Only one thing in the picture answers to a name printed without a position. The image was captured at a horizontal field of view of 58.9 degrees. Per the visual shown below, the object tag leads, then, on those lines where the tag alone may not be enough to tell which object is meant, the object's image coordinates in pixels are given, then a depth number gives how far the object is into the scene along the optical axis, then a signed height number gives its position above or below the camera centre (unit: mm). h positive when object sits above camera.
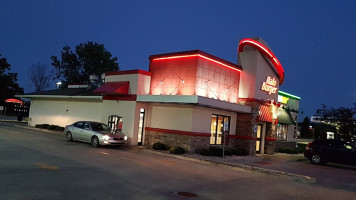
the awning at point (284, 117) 27033 +1319
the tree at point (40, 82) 65375 +6437
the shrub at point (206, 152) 18469 -1557
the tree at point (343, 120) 33625 +1752
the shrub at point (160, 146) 19531 -1492
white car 18844 -1036
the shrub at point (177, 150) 18156 -1526
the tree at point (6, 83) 49812 +4440
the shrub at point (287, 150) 26781 -1583
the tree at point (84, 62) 54094 +9416
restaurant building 19344 +1561
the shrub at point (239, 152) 20625 -1563
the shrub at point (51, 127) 27388 -1143
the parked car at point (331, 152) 18734 -1018
